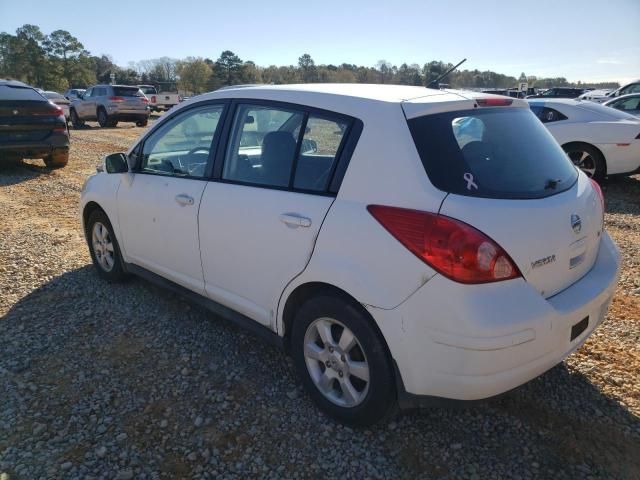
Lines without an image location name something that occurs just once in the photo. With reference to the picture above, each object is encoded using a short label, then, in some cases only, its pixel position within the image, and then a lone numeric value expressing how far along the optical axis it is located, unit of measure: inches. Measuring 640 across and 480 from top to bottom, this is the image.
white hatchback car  80.6
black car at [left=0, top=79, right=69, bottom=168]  348.8
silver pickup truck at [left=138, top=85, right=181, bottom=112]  1148.5
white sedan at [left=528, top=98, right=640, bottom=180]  310.7
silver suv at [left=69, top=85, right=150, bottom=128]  816.9
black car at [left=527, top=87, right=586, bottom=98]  1057.9
